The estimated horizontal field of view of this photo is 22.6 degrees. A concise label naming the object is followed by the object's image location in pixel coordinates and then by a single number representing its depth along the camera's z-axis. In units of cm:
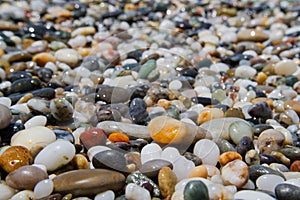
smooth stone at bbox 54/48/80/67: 68
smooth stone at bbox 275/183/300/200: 44
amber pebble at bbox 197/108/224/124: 54
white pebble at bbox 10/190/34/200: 45
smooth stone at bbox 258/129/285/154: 51
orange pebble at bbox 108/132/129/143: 51
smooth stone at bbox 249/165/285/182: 47
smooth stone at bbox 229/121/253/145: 52
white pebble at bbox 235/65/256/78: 66
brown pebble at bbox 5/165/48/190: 46
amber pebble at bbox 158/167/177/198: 46
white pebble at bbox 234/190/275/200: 44
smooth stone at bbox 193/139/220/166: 49
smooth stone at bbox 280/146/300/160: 50
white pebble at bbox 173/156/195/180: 47
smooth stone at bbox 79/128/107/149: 50
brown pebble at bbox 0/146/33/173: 47
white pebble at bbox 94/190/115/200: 45
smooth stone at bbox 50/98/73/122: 54
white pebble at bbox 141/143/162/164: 49
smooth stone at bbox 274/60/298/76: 66
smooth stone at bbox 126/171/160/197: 46
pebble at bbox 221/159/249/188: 46
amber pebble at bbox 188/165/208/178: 47
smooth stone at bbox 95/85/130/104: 56
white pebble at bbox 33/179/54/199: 45
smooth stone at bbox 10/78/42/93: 61
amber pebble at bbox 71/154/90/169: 48
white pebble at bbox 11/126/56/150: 50
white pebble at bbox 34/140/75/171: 47
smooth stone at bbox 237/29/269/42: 77
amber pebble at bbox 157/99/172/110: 56
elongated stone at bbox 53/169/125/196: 45
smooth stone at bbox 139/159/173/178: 47
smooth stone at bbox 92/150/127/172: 47
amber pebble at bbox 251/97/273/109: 58
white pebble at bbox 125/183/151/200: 45
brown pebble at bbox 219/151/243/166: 49
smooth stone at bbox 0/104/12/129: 52
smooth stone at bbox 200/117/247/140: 52
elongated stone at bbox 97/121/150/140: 51
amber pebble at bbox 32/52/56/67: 68
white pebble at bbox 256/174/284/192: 46
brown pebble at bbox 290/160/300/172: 49
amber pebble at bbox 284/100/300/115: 57
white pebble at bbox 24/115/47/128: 53
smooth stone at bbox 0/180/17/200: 45
